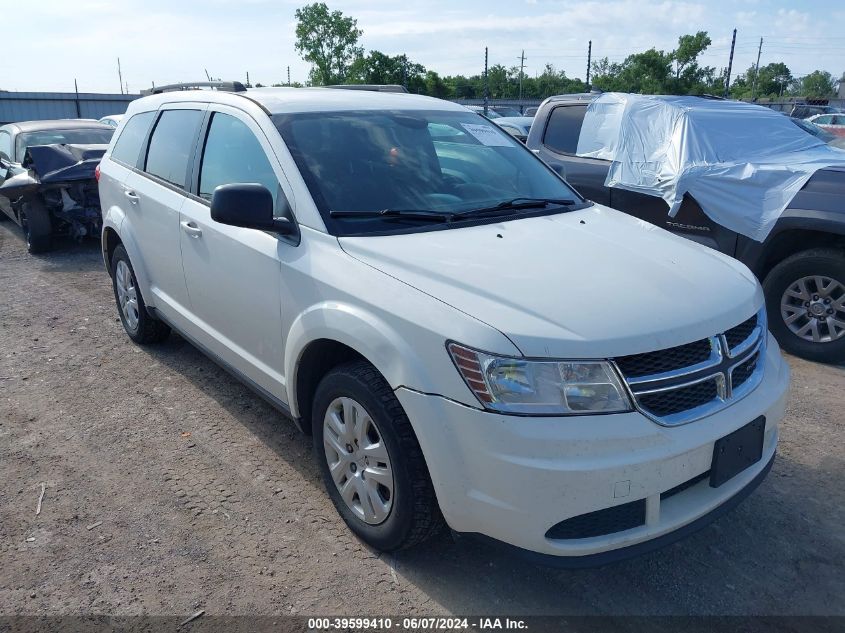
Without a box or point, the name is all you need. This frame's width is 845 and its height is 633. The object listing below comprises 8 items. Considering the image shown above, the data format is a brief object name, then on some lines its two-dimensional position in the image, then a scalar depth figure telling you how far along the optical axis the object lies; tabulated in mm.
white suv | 2215
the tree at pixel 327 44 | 64000
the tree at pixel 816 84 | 86531
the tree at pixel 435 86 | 61312
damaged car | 8484
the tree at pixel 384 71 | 61031
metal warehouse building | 31516
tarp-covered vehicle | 4883
